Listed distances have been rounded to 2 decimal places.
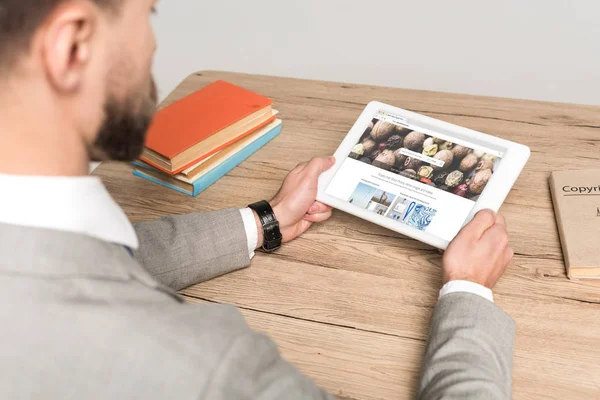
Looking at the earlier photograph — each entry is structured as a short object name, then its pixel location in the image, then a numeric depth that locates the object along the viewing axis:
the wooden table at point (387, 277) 1.02
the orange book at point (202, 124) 1.38
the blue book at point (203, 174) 1.40
